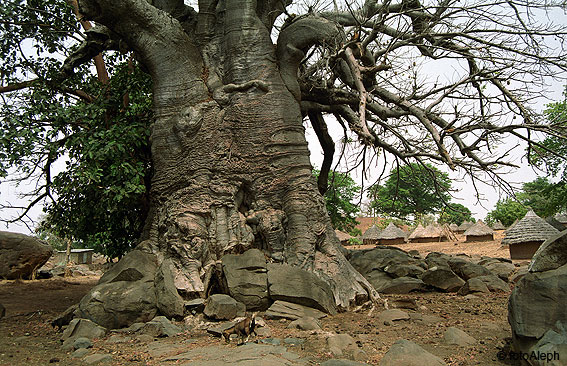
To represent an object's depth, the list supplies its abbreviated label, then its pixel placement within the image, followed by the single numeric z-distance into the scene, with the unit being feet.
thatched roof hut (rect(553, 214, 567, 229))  60.59
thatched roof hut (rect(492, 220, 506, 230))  79.82
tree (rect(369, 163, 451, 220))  121.90
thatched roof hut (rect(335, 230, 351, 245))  76.74
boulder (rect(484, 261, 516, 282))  22.94
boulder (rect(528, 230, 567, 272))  8.64
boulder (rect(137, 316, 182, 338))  12.05
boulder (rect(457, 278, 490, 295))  17.53
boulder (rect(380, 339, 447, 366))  8.27
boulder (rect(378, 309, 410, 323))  12.87
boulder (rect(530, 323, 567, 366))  7.06
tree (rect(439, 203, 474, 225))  118.52
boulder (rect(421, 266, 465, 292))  18.44
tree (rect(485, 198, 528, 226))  96.53
